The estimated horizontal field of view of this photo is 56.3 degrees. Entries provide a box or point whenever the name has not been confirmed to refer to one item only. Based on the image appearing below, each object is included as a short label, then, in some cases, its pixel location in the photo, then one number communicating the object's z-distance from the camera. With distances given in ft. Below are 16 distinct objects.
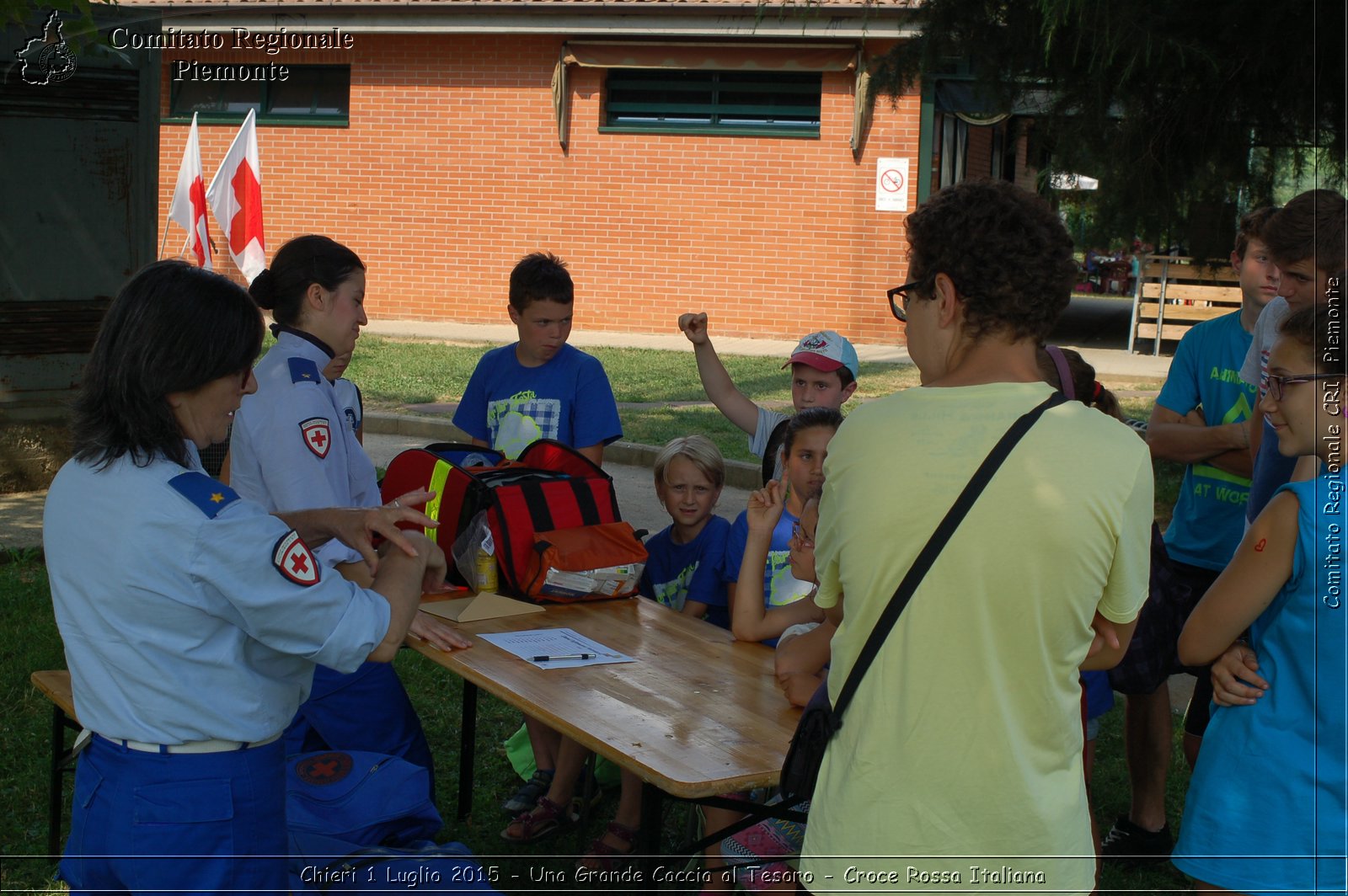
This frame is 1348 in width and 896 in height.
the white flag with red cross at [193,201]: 51.67
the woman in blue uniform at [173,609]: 6.88
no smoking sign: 51.31
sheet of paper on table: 10.48
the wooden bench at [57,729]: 11.60
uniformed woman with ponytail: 10.14
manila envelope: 11.66
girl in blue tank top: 7.68
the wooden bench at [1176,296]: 51.93
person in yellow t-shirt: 6.00
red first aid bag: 12.20
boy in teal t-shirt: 12.61
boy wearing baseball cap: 13.51
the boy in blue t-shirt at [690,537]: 13.00
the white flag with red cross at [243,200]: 51.72
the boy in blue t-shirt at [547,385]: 14.61
